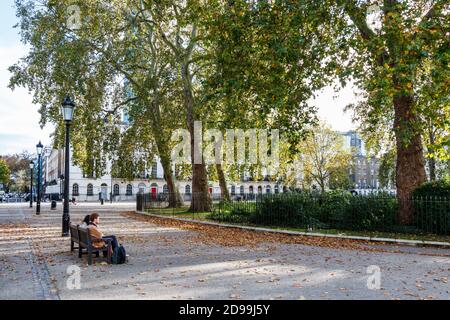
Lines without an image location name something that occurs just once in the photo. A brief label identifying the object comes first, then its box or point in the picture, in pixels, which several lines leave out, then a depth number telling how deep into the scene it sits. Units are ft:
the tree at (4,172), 304.50
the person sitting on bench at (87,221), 36.52
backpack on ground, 33.73
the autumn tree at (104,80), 87.76
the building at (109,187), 255.09
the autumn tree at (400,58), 41.32
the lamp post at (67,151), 52.90
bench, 33.88
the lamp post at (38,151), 100.26
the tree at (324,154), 179.42
